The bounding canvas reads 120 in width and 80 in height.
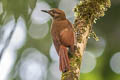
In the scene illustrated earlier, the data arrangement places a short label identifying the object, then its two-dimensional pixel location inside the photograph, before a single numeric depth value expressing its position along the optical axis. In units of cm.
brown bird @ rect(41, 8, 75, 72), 485
